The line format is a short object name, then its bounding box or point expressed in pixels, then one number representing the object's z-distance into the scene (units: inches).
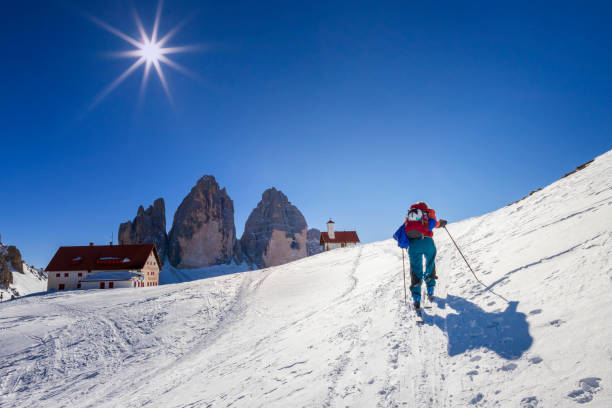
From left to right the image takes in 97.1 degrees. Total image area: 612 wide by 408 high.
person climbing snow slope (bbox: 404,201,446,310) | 232.7
